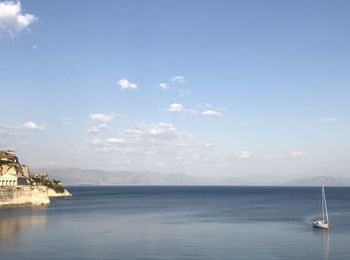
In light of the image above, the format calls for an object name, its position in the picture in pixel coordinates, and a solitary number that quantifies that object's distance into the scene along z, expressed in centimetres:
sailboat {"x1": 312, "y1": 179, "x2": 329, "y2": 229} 9219
